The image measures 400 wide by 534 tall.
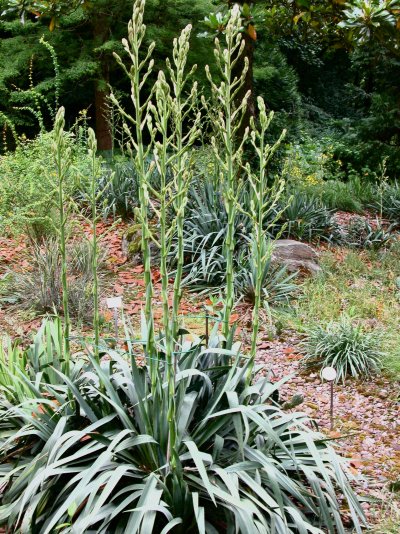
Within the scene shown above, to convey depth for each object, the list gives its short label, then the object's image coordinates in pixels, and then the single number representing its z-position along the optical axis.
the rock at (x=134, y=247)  6.93
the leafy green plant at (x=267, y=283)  5.98
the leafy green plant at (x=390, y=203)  9.23
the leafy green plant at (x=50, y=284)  5.58
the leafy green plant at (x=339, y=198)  9.40
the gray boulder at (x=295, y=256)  6.63
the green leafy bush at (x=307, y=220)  7.79
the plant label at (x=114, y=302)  3.56
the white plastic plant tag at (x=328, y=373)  3.38
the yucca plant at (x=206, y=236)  6.40
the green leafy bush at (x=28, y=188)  6.61
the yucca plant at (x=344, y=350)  4.74
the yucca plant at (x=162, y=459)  2.39
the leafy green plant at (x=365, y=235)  7.95
